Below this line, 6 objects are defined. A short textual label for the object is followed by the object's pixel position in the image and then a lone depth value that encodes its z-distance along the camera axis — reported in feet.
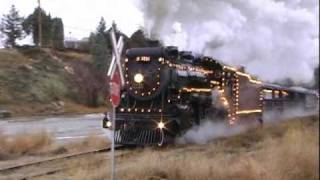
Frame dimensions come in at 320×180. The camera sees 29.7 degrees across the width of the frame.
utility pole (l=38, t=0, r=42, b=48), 175.22
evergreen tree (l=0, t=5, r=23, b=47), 134.92
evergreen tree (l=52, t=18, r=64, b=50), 206.08
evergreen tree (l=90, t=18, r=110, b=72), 199.72
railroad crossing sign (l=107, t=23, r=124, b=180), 34.40
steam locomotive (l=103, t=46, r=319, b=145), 66.33
